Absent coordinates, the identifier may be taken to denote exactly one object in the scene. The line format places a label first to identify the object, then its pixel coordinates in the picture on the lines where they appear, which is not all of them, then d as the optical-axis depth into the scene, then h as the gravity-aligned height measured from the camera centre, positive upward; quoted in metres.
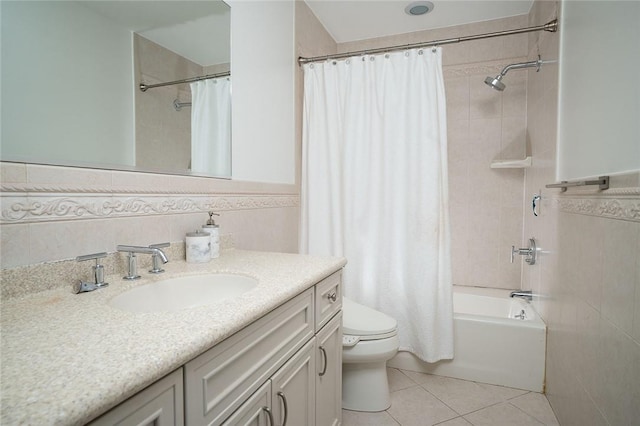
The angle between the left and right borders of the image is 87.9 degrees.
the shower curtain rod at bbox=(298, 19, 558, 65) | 1.76 +0.89
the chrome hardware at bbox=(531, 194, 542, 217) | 2.05 +0.00
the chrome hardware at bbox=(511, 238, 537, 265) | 2.10 -0.31
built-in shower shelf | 2.32 +0.28
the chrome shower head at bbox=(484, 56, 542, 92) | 2.03 +0.84
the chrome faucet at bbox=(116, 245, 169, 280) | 0.90 -0.15
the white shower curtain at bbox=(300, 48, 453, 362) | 1.87 +0.10
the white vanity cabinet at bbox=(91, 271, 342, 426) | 0.54 -0.39
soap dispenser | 1.27 -0.13
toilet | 1.57 -0.73
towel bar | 1.13 +0.08
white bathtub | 1.86 -0.87
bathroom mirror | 0.80 +0.35
